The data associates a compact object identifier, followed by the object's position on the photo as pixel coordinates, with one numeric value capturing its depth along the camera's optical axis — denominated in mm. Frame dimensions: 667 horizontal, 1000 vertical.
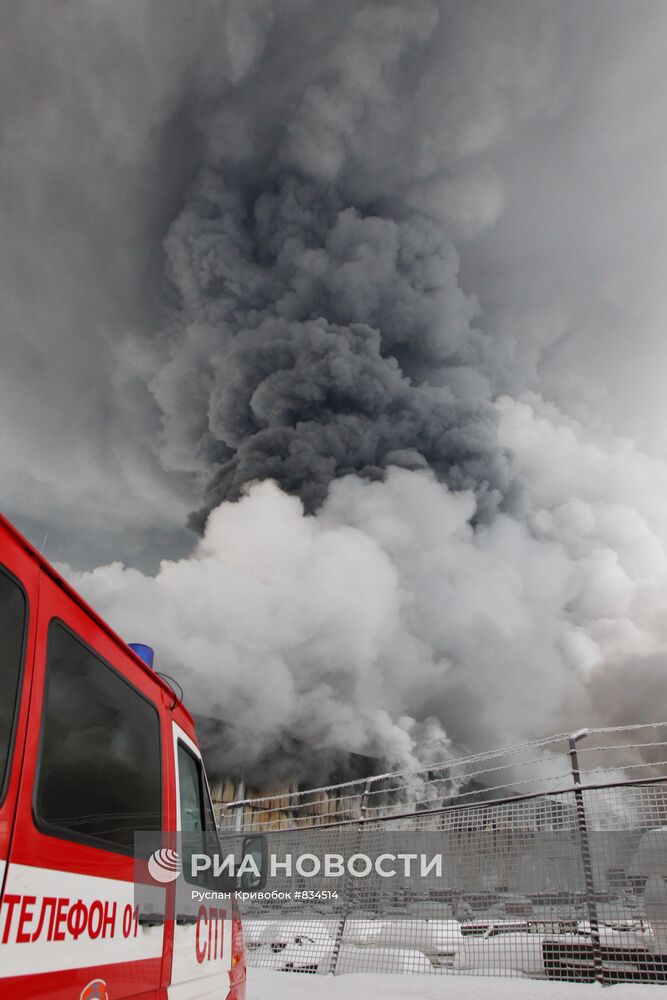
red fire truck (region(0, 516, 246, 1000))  1351
